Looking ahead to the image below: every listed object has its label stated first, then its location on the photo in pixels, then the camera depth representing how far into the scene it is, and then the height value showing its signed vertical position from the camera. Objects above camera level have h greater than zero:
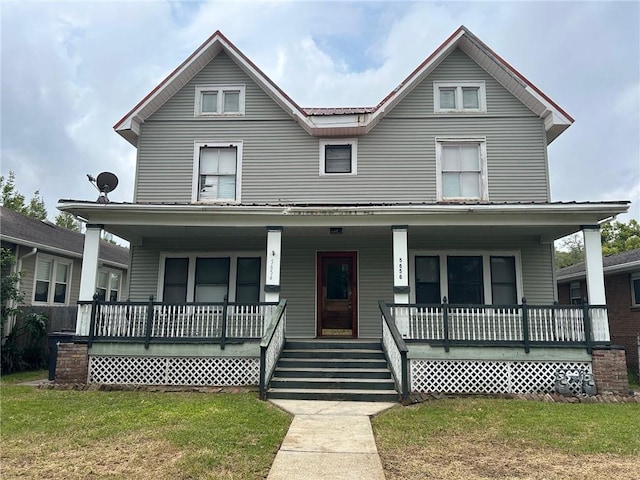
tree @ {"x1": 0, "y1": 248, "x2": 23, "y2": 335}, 12.21 +0.66
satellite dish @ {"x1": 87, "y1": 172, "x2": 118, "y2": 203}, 11.64 +3.30
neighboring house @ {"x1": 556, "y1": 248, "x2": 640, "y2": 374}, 14.23 +0.63
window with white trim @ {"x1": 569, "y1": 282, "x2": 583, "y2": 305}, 18.17 +1.00
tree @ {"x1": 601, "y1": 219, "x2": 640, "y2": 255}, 31.17 +5.83
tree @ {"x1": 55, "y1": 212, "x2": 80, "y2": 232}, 41.28 +8.14
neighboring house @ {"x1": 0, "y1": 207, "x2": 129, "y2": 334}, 13.62 +1.74
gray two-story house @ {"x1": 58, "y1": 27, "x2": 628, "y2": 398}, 11.60 +3.43
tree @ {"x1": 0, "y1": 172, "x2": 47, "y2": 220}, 31.20 +7.92
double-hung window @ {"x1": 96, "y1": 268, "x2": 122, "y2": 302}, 18.94 +1.22
